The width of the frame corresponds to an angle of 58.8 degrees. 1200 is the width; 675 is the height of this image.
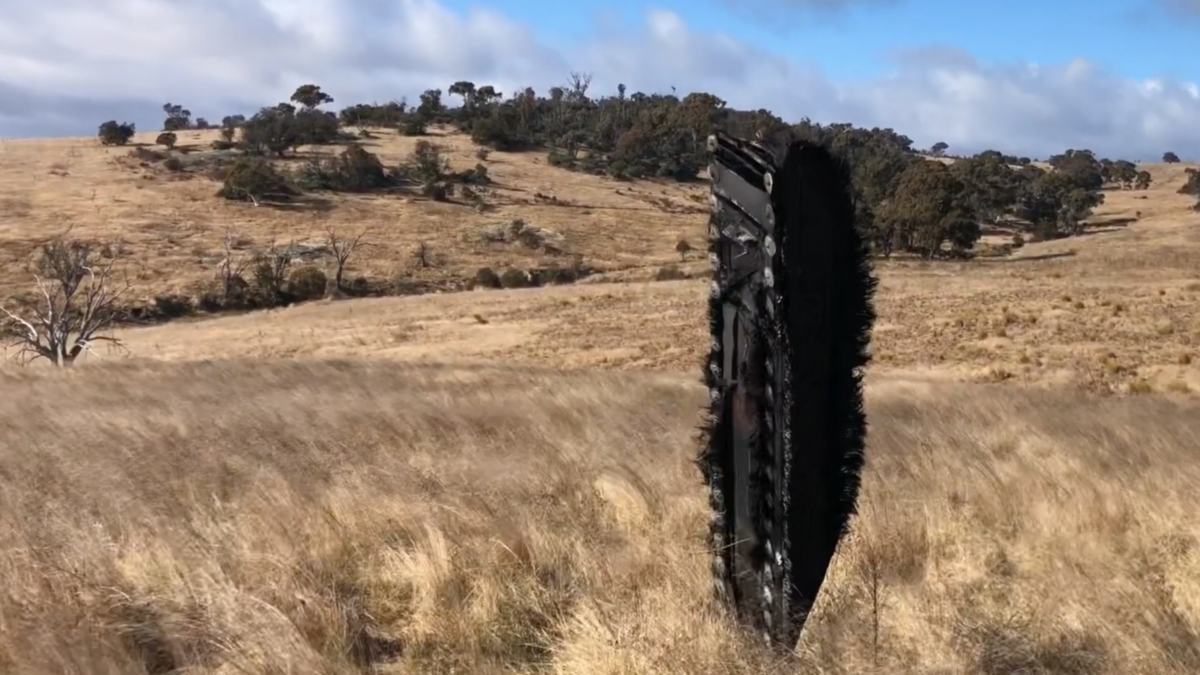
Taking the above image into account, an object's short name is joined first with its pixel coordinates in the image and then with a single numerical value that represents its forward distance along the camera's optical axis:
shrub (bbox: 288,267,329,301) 48.12
